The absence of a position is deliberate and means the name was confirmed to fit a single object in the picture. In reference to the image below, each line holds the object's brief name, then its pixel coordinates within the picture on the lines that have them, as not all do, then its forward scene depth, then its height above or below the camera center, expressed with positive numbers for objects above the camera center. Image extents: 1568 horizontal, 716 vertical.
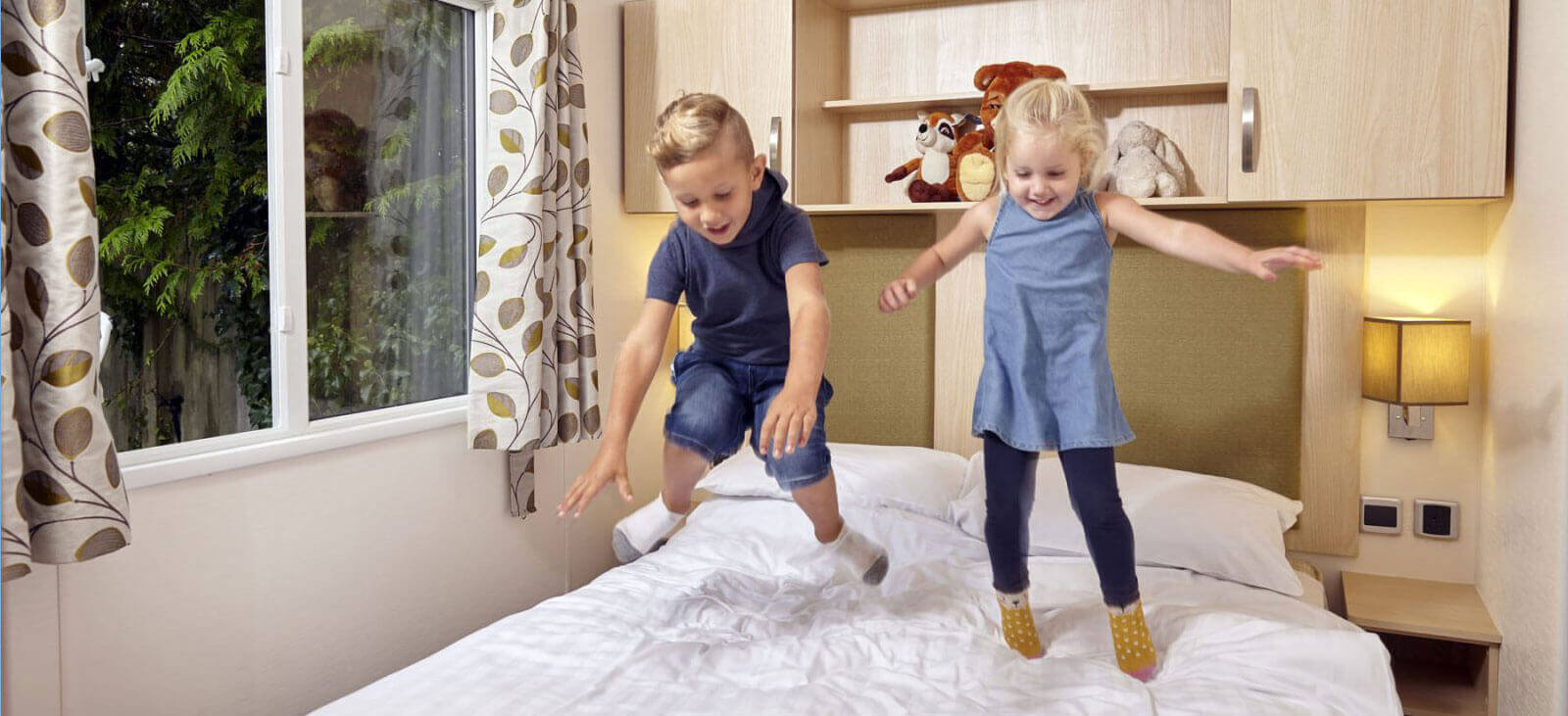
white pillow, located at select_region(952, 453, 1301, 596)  2.18 -0.49
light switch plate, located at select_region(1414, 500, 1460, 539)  2.53 -0.53
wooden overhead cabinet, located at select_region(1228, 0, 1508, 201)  2.20 +0.45
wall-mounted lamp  2.35 -0.13
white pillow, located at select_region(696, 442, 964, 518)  2.55 -0.45
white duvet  1.58 -0.59
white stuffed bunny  2.54 +0.34
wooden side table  2.21 -0.71
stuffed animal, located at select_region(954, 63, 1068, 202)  2.55 +0.43
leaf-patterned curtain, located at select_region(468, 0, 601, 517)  2.43 +0.12
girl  1.64 -0.05
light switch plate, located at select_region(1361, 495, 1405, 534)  2.59 -0.53
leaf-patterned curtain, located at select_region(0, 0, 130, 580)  1.49 +0.03
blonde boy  1.46 -0.04
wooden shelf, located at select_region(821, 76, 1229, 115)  2.53 +0.54
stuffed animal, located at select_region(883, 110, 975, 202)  2.77 +0.38
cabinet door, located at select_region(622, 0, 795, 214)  2.81 +0.66
